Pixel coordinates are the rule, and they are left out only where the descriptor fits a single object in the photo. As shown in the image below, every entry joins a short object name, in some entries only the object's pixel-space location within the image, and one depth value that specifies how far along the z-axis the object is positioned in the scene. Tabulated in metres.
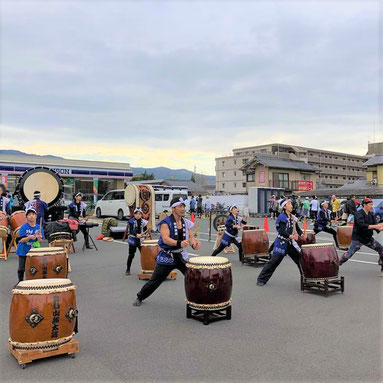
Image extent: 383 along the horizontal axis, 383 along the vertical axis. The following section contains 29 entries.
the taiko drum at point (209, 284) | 5.47
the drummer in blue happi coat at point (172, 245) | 5.86
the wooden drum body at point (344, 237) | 12.15
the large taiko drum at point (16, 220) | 11.38
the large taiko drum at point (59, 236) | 10.11
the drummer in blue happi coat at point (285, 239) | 7.37
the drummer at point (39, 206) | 11.34
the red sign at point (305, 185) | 49.00
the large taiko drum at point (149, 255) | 8.33
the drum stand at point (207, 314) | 5.42
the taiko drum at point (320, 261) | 7.06
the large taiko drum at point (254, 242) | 9.95
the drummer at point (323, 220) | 11.63
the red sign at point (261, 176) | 50.75
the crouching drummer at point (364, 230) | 8.35
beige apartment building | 71.38
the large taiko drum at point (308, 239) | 9.91
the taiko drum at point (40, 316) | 4.14
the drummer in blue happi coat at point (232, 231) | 10.12
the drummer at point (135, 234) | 8.84
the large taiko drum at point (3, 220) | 10.89
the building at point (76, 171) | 32.50
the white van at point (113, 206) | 24.77
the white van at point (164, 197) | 24.61
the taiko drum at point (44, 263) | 6.86
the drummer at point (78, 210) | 12.17
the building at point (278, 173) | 50.31
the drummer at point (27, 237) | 7.05
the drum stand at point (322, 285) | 6.91
